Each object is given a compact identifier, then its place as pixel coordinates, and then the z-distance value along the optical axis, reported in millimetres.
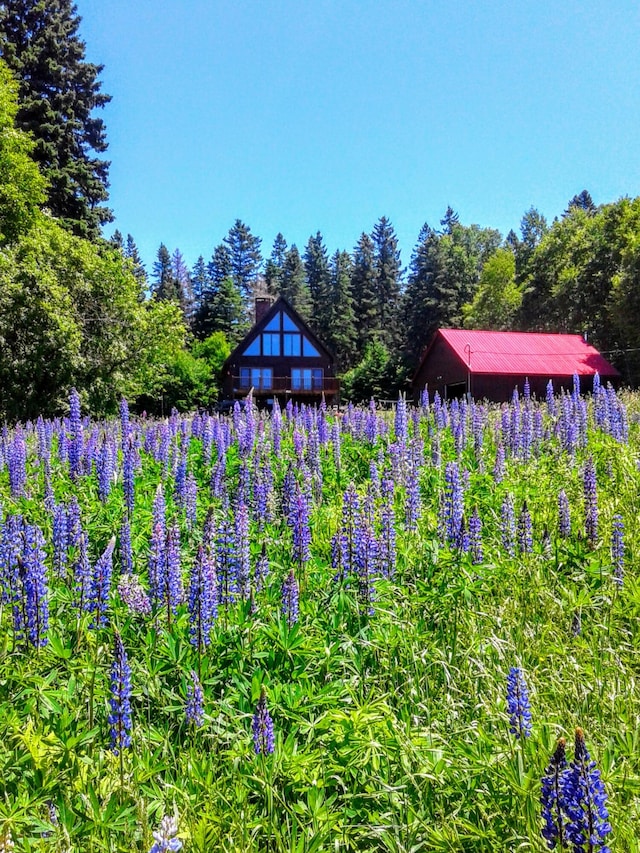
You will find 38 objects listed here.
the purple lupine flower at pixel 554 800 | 1671
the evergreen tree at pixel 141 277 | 26200
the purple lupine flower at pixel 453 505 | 4340
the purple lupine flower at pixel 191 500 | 5029
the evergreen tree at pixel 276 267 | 79312
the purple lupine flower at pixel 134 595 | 3082
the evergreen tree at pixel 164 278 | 73188
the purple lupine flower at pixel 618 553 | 4004
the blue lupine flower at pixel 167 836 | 1350
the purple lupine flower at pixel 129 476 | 5281
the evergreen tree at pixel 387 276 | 71500
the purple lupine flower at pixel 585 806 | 1561
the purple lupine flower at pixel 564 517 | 4816
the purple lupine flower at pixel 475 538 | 3951
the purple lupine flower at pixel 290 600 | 3186
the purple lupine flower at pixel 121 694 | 2256
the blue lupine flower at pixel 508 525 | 4469
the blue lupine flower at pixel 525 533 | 4262
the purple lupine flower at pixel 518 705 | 2328
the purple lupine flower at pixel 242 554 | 3564
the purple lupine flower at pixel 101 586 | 2938
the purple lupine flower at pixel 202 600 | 2930
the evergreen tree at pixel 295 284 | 71500
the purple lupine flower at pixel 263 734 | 2285
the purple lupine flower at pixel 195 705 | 2566
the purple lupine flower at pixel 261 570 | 3588
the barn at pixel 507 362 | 33688
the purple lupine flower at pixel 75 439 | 6486
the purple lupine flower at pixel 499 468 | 5812
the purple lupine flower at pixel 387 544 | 3974
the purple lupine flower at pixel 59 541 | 4137
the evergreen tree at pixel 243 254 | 78562
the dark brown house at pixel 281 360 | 43562
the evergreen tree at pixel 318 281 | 65562
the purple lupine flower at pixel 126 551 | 4078
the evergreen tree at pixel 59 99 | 27859
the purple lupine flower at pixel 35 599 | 3043
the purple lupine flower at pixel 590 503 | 4578
